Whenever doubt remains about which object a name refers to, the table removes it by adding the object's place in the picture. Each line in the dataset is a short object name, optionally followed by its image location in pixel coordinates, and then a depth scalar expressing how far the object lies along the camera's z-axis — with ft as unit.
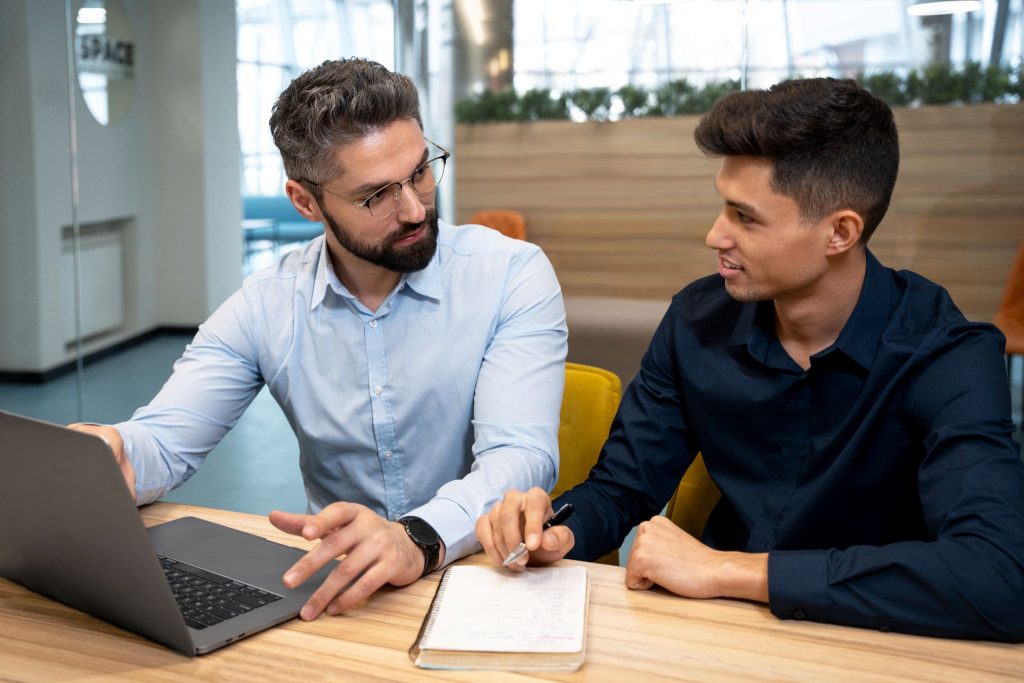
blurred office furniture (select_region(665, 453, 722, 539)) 6.18
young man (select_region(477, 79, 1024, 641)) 4.61
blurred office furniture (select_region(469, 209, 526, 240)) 14.75
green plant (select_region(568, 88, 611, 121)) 14.28
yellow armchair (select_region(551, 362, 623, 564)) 6.56
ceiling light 13.48
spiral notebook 3.68
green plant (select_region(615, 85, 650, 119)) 14.12
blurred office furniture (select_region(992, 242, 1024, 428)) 13.46
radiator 16.21
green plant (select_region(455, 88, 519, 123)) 14.44
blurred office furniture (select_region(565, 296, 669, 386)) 14.51
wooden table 3.63
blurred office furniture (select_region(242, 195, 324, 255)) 15.88
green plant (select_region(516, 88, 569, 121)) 14.35
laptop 3.61
